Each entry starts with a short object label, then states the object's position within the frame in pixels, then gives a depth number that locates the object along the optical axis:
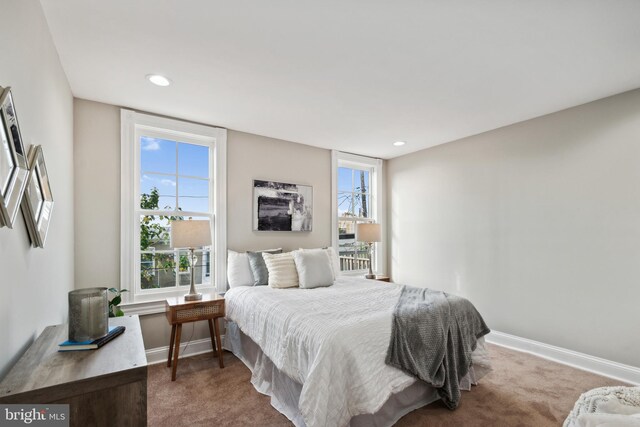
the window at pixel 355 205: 4.67
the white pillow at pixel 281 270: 3.22
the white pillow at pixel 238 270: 3.37
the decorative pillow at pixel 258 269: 3.34
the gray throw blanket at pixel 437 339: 2.06
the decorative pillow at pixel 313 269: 3.24
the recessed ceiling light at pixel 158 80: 2.43
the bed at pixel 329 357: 1.79
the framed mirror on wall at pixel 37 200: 1.40
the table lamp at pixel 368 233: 4.36
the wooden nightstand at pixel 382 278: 4.26
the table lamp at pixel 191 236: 2.87
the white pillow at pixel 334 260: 3.94
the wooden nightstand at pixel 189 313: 2.74
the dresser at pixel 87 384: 1.01
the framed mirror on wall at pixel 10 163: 1.09
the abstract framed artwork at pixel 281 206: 3.85
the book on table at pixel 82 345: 1.30
